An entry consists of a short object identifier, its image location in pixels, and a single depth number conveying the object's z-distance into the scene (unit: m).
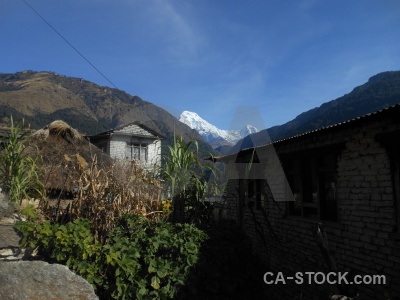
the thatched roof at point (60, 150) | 7.71
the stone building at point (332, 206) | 3.74
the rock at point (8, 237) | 4.73
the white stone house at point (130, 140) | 21.45
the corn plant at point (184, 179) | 7.07
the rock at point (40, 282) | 3.99
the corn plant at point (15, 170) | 5.46
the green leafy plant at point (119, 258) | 4.75
